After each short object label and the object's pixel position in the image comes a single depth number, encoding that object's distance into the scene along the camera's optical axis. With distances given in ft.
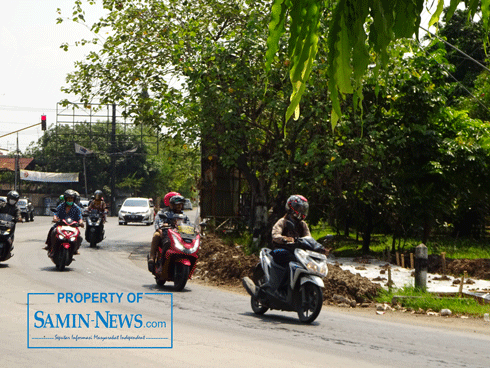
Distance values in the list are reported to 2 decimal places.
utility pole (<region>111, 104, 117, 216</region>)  221.05
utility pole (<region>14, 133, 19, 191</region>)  203.51
